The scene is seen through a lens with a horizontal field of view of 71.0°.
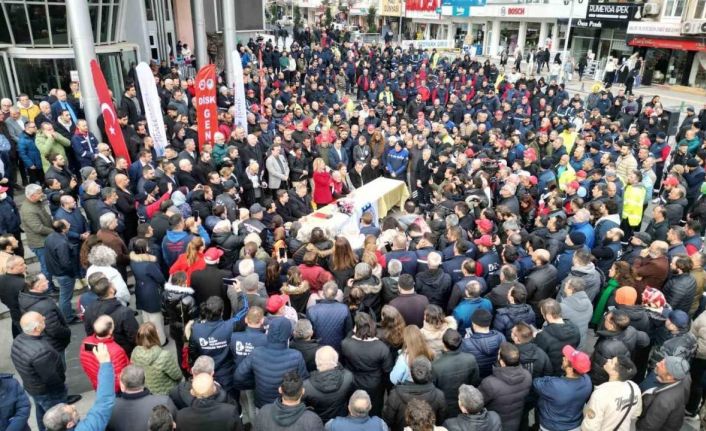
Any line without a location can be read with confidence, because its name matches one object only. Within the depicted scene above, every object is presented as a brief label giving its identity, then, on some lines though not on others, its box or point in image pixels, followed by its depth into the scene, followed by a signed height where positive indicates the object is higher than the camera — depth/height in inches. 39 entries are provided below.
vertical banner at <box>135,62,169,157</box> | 369.7 -58.1
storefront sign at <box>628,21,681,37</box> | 1042.1 +9.7
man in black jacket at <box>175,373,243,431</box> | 143.3 -105.7
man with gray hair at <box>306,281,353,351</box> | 196.4 -108.6
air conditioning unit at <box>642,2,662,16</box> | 1090.7 +51.1
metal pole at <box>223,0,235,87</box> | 636.7 -13.8
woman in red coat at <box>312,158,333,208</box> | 384.9 -115.8
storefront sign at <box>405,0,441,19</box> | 1790.0 +69.0
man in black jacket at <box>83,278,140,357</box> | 188.9 -105.5
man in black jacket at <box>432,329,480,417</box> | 171.8 -110.0
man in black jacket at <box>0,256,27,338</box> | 207.0 -102.7
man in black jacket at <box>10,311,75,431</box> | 169.5 -109.6
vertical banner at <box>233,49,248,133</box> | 431.8 -60.8
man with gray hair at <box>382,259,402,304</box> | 221.9 -107.8
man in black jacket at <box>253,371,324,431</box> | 141.1 -104.7
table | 333.7 -128.2
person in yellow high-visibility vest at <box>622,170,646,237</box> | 339.3 -107.5
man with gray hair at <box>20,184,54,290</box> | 266.7 -102.1
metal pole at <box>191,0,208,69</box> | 668.1 -12.2
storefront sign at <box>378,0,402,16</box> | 2037.4 +77.4
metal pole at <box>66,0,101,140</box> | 364.5 -22.4
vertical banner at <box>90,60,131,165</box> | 350.6 -66.1
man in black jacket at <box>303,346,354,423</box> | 158.7 -108.7
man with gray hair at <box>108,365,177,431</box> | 147.3 -107.1
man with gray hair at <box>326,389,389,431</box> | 142.3 -106.7
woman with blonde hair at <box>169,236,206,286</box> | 229.8 -103.4
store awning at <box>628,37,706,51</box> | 1010.1 -20.7
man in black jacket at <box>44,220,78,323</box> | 243.3 -110.7
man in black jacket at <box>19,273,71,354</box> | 189.9 -102.9
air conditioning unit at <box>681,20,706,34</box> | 971.3 +12.3
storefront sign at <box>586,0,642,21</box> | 1132.5 +46.4
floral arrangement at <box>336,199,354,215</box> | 361.4 -124.1
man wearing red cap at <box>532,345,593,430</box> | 160.6 -111.8
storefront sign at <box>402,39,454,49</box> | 1501.2 -46.7
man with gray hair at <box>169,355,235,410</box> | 148.5 -105.3
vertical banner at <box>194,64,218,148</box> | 399.5 -61.8
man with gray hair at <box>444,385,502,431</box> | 143.3 -106.0
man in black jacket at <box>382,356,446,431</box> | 156.3 -108.8
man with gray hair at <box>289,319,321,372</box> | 176.4 -106.0
